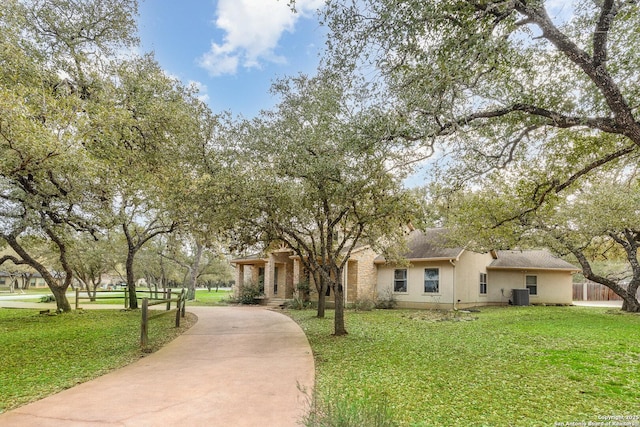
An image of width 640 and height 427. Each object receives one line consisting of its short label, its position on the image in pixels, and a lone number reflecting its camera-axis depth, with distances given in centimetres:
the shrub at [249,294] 2473
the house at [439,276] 2020
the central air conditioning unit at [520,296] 2295
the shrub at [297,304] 2014
